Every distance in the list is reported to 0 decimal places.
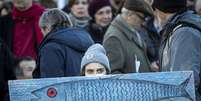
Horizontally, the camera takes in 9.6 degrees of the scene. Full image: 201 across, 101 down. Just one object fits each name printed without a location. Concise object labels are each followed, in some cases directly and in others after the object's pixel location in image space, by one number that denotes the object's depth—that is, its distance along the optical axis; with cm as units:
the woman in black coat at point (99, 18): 1437
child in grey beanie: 966
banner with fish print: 808
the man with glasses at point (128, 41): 1140
